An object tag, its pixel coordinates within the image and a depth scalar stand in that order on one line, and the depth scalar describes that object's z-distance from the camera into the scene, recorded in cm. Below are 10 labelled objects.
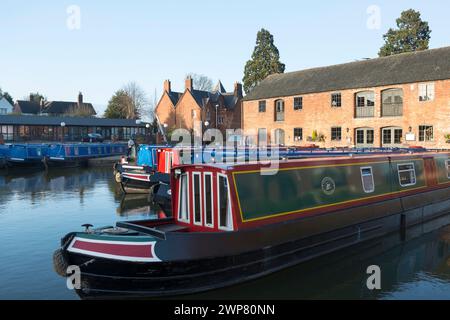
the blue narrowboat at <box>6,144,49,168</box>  3091
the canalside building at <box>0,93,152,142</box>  4597
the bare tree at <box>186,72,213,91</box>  8756
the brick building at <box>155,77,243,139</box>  5756
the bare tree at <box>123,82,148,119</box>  6538
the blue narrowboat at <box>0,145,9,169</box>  3023
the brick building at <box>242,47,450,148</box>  2855
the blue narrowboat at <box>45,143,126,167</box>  3282
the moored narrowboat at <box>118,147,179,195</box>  1823
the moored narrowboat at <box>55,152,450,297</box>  716
